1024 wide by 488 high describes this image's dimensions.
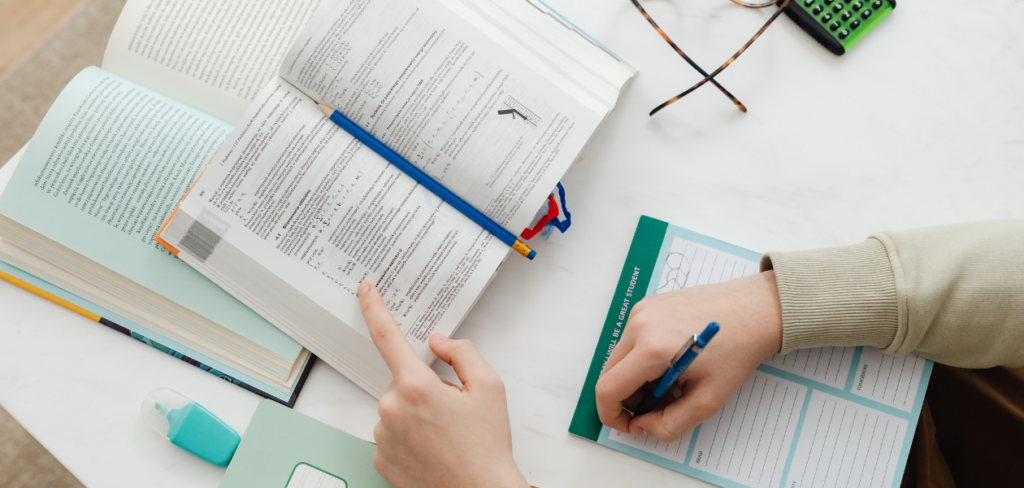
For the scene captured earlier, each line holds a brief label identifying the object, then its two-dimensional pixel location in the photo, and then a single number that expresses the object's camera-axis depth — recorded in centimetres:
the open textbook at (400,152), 64
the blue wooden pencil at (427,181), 65
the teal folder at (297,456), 68
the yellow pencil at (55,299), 72
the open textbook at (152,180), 69
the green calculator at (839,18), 71
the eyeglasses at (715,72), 71
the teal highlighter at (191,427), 68
